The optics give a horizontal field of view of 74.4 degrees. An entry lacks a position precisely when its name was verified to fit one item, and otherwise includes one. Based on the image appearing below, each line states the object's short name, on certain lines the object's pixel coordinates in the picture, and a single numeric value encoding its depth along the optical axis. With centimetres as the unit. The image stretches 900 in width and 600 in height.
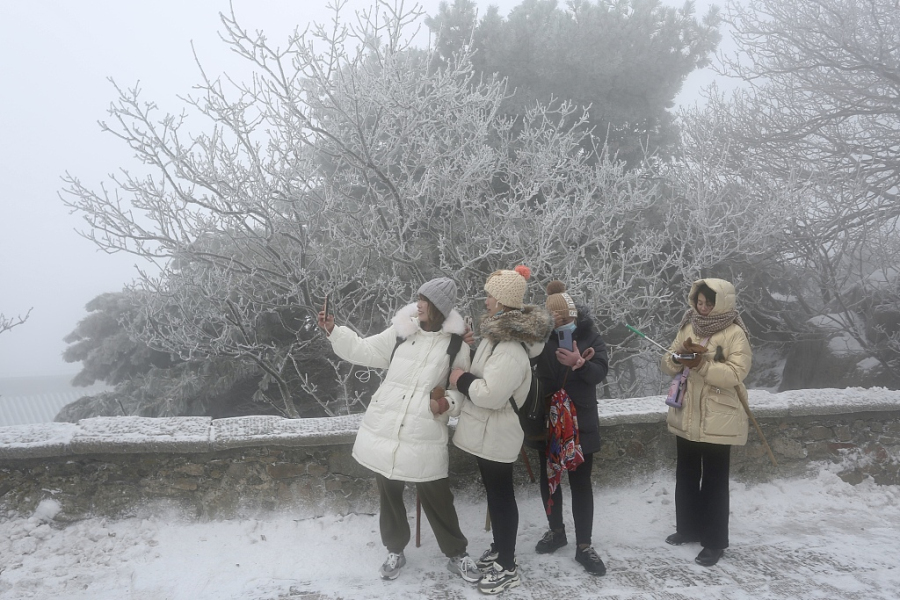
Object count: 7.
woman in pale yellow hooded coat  304
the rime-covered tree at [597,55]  797
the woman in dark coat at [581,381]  305
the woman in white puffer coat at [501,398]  279
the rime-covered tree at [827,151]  684
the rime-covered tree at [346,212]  458
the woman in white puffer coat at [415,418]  284
